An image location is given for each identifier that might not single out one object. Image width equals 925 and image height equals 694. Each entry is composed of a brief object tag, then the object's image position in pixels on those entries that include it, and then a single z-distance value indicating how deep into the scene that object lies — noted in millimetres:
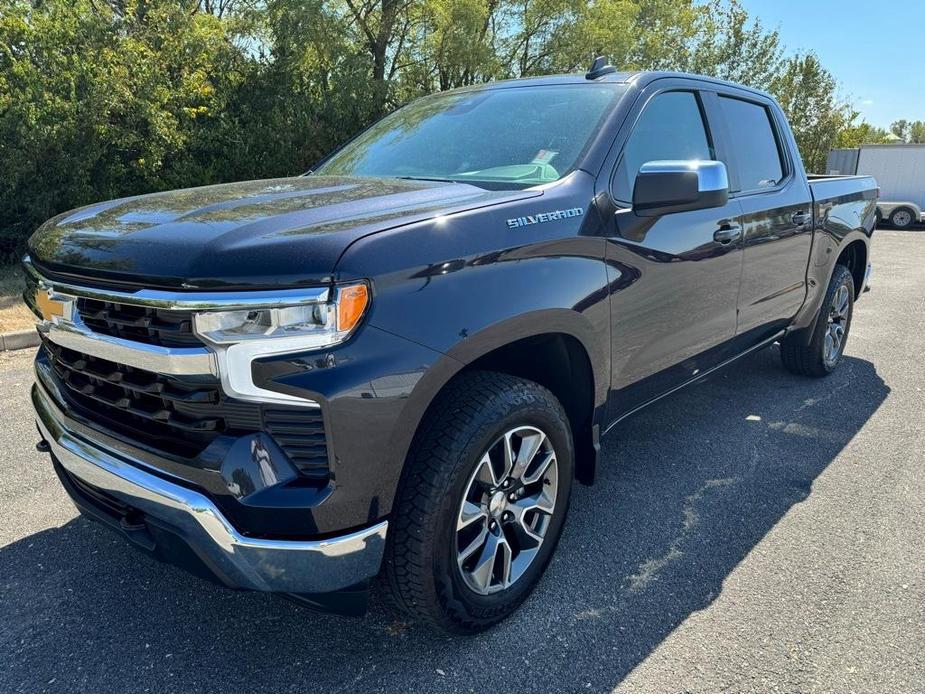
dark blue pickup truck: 1752
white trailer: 21188
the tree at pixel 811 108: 28234
